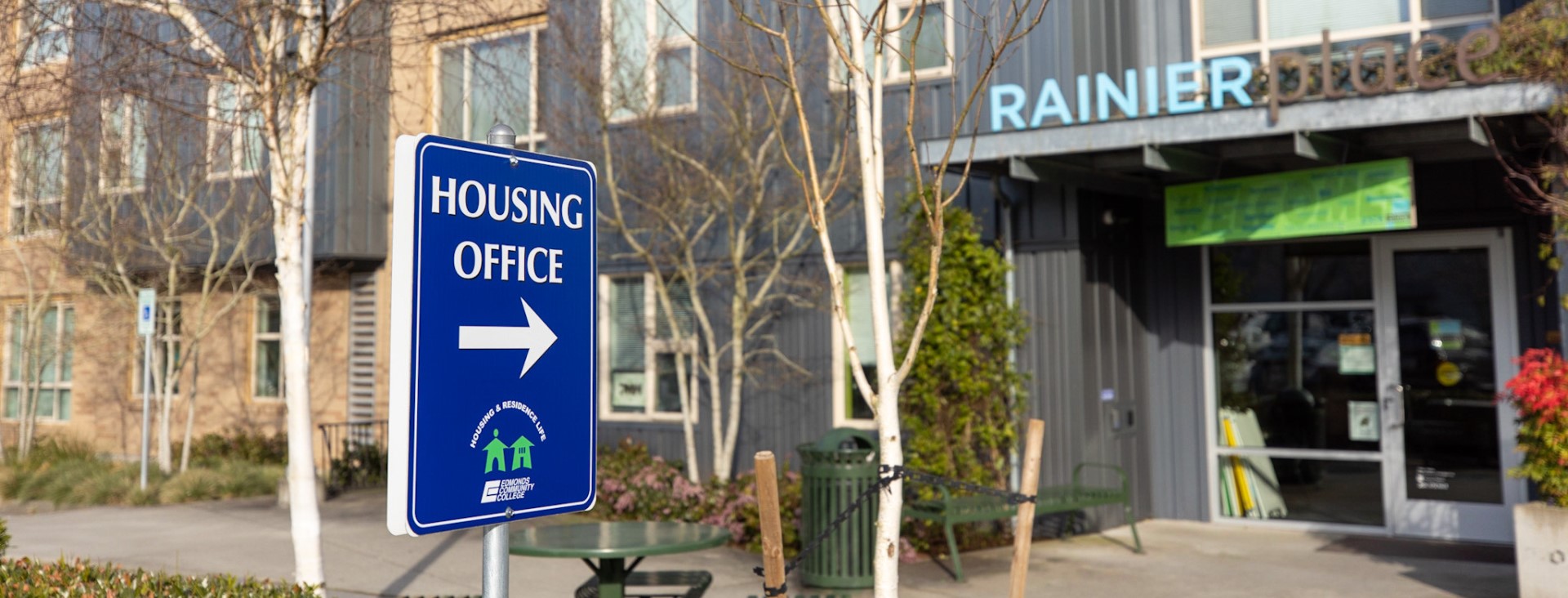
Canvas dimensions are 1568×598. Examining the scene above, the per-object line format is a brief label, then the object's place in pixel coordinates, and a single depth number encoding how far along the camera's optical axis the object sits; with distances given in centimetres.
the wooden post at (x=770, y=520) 411
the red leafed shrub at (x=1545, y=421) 724
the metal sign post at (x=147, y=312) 1364
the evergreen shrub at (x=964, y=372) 1014
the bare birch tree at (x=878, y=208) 438
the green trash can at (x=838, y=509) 836
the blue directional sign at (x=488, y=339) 262
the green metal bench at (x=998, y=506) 894
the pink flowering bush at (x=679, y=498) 1017
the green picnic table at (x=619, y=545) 560
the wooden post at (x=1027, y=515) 482
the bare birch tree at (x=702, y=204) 1156
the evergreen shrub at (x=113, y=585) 522
